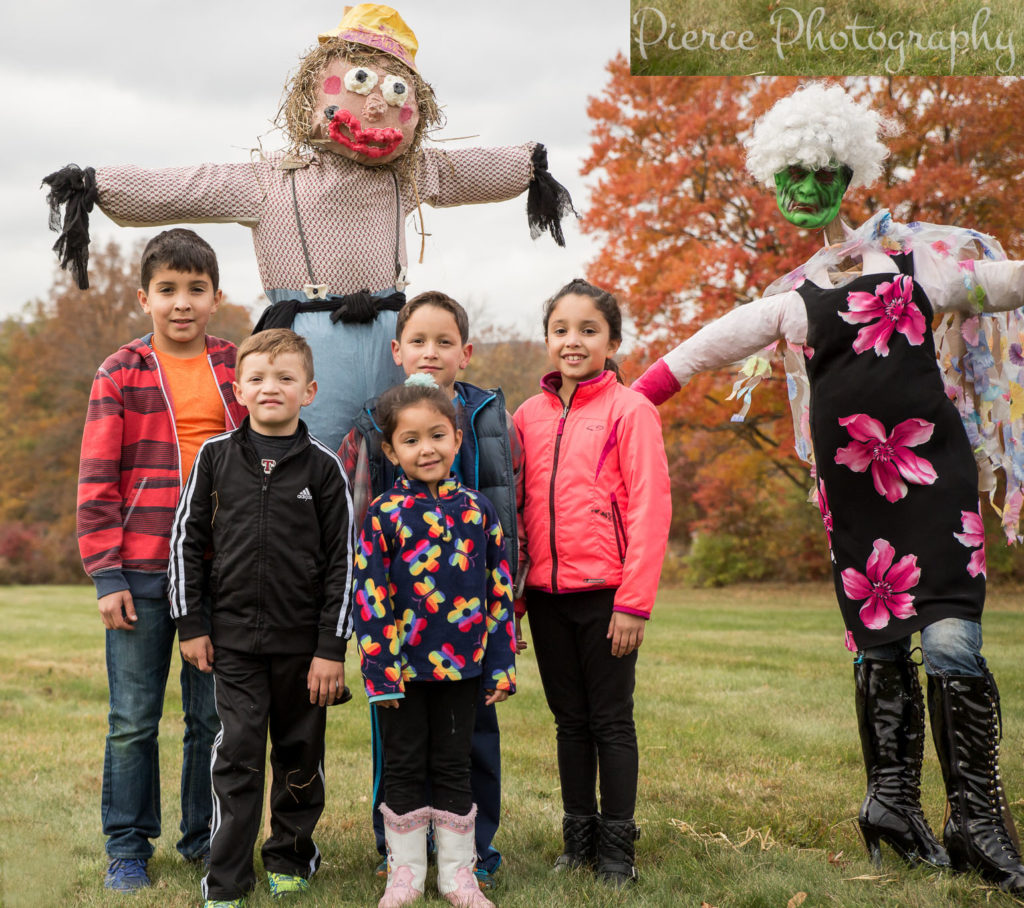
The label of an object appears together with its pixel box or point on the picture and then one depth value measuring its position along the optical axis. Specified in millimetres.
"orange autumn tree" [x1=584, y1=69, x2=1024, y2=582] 10758
